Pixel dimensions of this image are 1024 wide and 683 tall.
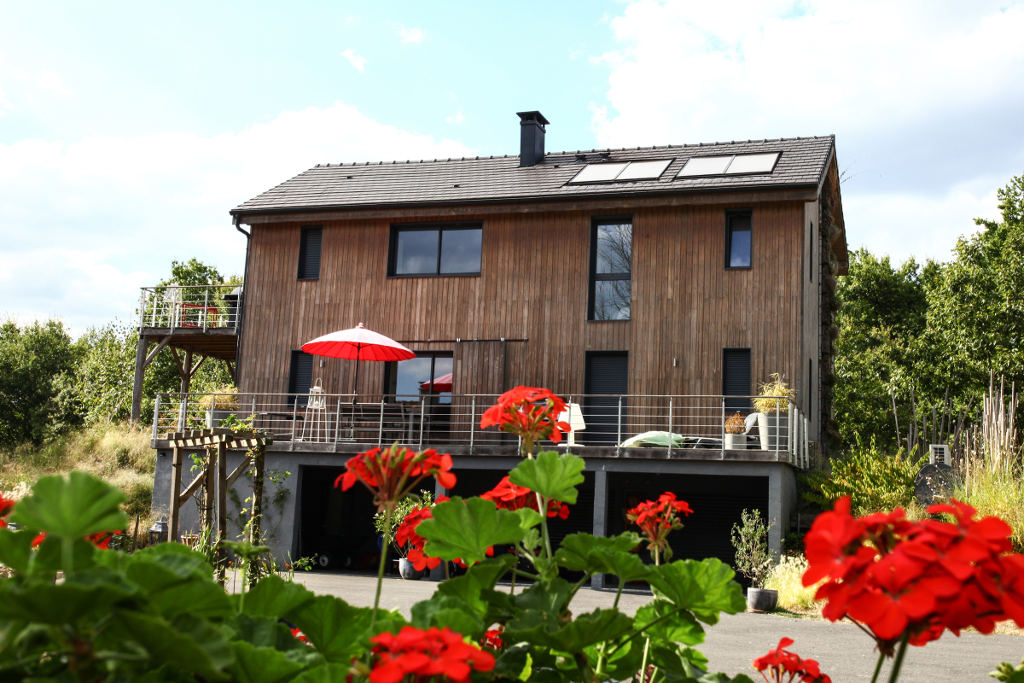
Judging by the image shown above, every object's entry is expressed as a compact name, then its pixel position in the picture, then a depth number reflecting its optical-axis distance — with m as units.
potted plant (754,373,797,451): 14.00
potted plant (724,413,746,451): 14.19
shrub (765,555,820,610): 11.35
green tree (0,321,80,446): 29.94
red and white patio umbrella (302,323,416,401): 14.14
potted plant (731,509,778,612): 12.80
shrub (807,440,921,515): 13.57
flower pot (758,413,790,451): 14.25
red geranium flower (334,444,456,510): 1.47
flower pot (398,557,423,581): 13.03
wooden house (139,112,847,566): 15.84
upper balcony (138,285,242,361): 20.02
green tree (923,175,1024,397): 22.72
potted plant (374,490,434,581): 13.12
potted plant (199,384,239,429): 16.92
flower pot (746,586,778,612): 11.11
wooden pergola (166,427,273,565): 7.62
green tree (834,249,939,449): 31.03
